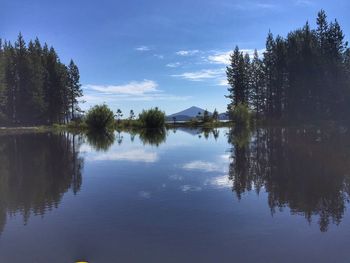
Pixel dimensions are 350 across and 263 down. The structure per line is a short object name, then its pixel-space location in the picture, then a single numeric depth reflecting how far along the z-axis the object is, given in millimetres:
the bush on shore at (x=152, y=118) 58344
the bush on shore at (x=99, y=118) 56375
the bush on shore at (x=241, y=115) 63594
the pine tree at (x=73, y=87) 86562
